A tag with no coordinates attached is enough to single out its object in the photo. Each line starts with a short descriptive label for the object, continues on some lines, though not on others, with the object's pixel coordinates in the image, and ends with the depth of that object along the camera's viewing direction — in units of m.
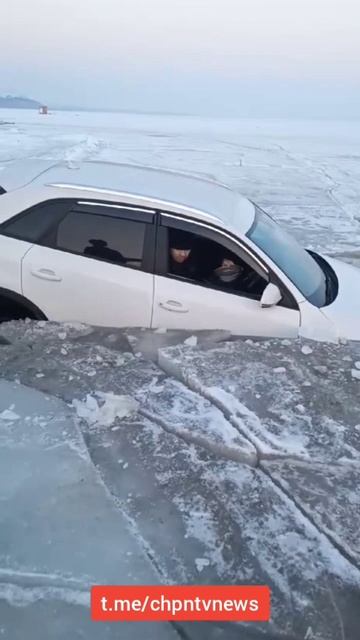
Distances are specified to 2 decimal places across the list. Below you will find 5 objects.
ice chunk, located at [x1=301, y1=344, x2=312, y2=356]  3.74
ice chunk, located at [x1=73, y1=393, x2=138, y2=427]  3.17
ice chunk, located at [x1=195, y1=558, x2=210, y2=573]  2.23
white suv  3.93
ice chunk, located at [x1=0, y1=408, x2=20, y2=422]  3.14
